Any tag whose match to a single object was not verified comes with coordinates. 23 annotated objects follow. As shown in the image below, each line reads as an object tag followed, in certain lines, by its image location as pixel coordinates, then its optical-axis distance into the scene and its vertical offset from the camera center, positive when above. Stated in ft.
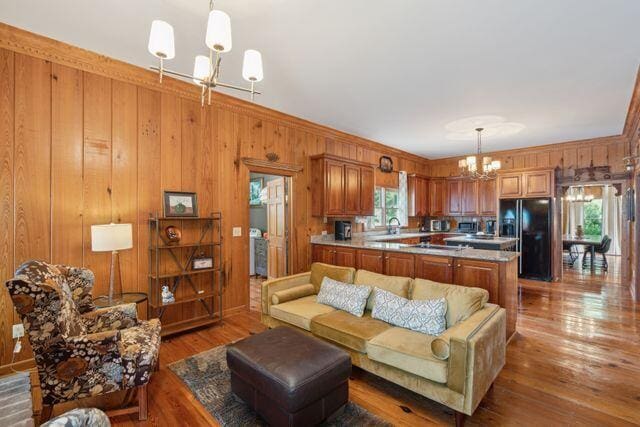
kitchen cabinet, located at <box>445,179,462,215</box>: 25.02 +1.50
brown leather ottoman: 6.05 -3.53
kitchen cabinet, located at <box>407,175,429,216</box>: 24.47 +1.61
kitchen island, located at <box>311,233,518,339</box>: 10.37 -2.04
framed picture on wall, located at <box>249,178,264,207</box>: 22.53 +1.87
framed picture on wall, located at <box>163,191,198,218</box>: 11.48 +0.40
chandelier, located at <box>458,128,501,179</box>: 16.49 +2.86
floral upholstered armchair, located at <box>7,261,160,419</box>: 5.92 -2.99
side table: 9.15 -2.76
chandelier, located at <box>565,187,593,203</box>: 32.60 +2.03
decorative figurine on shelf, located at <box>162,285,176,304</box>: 10.98 -3.08
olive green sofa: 6.35 -3.26
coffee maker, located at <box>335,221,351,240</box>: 17.47 -0.93
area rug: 6.80 -4.72
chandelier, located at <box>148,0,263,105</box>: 5.57 +3.39
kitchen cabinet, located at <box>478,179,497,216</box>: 23.32 +1.40
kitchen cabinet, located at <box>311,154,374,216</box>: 16.53 +1.63
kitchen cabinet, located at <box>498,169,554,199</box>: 20.22 +2.22
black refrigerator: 20.12 -1.23
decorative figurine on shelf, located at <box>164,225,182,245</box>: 11.28 -0.80
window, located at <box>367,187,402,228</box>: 22.41 +0.66
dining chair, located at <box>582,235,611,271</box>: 23.81 -2.60
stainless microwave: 26.05 -0.92
